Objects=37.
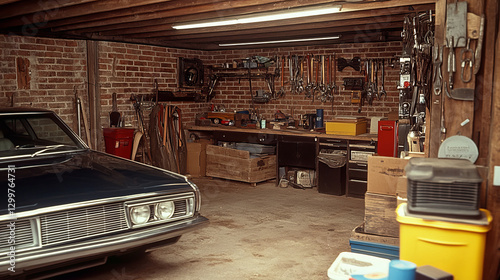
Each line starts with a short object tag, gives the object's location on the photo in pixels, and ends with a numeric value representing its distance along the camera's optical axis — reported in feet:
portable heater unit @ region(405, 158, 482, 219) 8.25
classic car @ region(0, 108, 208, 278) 9.35
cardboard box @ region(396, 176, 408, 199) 10.71
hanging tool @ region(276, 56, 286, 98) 26.76
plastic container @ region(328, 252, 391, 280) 8.60
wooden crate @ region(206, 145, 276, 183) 24.64
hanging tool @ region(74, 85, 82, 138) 22.85
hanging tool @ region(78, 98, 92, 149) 22.88
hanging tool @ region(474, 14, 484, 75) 9.64
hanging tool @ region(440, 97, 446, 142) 10.30
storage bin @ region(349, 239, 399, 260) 11.69
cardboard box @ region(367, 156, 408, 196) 12.44
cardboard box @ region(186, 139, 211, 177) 26.78
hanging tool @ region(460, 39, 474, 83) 9.91
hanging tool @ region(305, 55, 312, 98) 25.88
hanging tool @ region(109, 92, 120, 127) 24.13
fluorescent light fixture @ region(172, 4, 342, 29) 15.25
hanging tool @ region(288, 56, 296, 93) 26.40
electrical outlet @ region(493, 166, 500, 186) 9.42
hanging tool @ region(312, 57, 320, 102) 25.68
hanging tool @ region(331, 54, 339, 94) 25.23
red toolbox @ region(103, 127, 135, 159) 22.79
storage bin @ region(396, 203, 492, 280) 8.27
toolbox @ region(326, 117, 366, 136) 22.39
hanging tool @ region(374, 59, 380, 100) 23.92
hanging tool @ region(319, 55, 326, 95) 25.40
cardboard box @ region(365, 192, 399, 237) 12.00
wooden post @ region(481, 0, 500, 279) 9.41
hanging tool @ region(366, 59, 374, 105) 24.00
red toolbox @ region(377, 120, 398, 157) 19.66
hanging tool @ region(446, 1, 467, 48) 9.81
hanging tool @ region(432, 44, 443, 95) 10.35
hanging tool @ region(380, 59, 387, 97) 23.75
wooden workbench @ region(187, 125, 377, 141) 22.02
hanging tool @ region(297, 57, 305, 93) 26.27
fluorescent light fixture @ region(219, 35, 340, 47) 23.47
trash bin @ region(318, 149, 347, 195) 22.50
